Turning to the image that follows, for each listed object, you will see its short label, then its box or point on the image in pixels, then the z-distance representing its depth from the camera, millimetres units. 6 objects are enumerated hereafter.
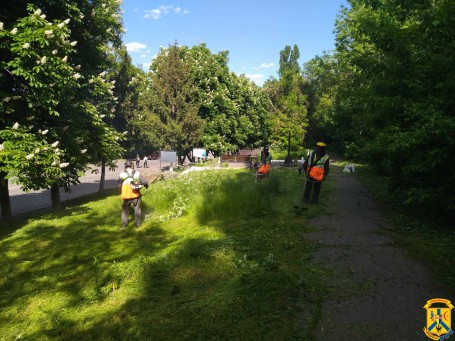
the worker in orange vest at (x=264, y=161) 12438
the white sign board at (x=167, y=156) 22377
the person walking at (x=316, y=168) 8844
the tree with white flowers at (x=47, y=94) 8758
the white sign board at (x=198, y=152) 25297
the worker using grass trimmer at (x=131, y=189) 8414
